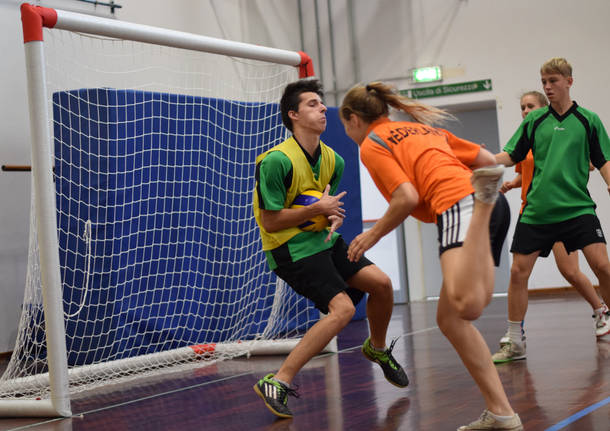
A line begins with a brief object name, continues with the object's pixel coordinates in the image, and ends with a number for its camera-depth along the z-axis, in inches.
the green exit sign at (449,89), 388.2
